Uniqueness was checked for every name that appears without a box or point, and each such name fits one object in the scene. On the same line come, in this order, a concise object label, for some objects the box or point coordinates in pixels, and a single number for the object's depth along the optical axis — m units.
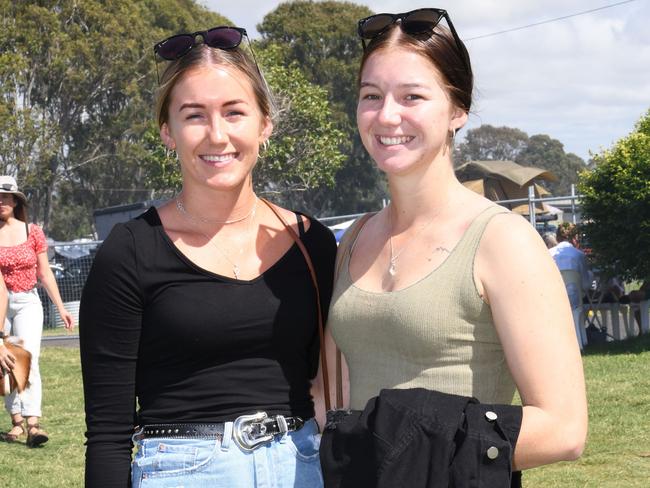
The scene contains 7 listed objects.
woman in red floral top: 8.33
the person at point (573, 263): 12.42
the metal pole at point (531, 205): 13.63
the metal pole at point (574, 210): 13.58
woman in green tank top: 1.96
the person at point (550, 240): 14.70
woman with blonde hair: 2.41
